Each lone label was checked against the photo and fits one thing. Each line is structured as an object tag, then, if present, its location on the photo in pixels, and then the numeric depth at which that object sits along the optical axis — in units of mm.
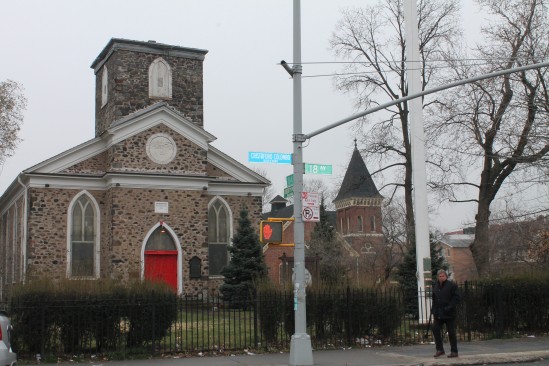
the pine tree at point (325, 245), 44047
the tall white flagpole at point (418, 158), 21391
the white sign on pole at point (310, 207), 14992
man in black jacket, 14852
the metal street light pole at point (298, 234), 14297
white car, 10086
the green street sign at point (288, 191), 15690
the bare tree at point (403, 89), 35219
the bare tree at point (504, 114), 22391
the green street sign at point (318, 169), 15914
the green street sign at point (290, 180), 15577
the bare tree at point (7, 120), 35062
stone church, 28875
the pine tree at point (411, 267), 29891
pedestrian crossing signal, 15031
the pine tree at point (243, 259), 29984
